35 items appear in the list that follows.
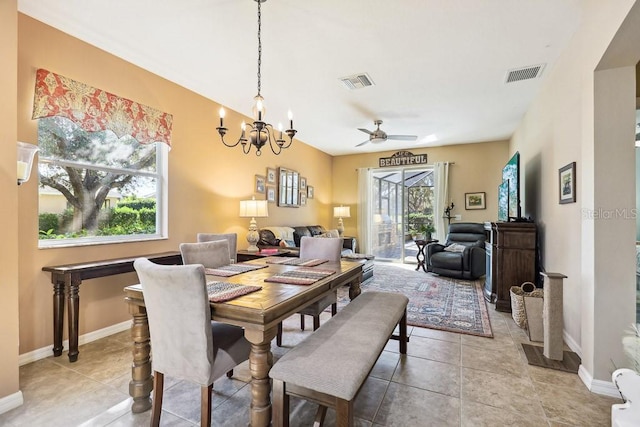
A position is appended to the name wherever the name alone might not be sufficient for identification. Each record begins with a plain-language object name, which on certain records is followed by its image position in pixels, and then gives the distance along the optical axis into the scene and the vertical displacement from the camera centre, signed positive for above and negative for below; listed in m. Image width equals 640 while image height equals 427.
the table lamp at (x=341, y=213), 7.18 +0.04
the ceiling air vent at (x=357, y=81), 3.45 +1.63
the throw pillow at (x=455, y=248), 5.42 -0.60
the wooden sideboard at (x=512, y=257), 3.43 -0.49
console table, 2.35 -0.62
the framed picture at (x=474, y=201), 6.41 +0.32
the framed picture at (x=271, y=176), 5.39 +0.72
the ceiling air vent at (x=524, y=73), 3.25 +1.64
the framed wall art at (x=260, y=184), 5.09 +0.54
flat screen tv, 3.63 +0.31
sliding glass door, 7.14 +0.13
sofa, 4.76 -0.39
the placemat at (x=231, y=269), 2.14 -0.43
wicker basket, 3.02 -0.91
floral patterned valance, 2.43 +0.98
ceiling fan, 4.82 +1.33
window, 2.57 +0.28
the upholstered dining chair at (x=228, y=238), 3.10 -0.27
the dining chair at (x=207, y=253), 2.30 -0.33
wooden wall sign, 7.01 +1.36
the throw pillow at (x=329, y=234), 5.78 -0.38
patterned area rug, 3.13 -1.15
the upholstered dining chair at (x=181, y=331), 1.37 -0.58
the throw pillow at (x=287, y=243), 4.75 -0.50
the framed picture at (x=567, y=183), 2.52 +0.30
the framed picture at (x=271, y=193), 5.40 +0.39
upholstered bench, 1.29 -0.71
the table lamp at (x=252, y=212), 4.45 +0.03
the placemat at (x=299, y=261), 2.56 -0.43
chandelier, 2.29 +0.69
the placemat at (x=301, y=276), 1.91 -0.43
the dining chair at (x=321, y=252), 2.63 -0.37
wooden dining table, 1.38 -0.52
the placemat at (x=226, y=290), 1.52 -0.43
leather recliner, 5.07 -0.69
